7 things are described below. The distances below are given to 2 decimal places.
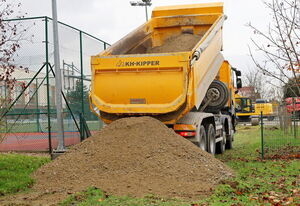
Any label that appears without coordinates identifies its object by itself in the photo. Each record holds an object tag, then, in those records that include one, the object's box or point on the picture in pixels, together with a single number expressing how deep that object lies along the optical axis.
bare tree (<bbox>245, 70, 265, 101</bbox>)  45.97
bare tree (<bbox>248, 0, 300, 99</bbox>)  11.12
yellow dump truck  9.73
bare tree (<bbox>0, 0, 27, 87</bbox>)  8.01
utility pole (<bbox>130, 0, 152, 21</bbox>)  25.02
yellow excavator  32.10
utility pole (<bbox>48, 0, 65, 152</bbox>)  10.98
